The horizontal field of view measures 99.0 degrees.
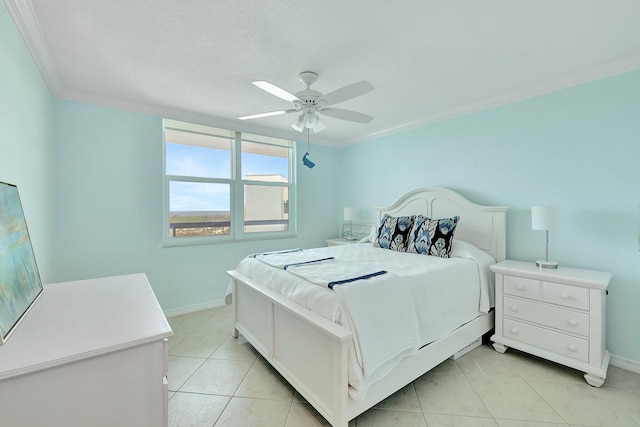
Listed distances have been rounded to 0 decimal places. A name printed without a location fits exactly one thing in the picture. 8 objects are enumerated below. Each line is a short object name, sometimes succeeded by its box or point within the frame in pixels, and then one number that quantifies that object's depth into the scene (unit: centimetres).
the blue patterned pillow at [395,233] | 305
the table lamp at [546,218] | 229
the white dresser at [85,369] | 84
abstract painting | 105
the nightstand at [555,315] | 196
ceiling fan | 191
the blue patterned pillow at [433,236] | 267
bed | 147
